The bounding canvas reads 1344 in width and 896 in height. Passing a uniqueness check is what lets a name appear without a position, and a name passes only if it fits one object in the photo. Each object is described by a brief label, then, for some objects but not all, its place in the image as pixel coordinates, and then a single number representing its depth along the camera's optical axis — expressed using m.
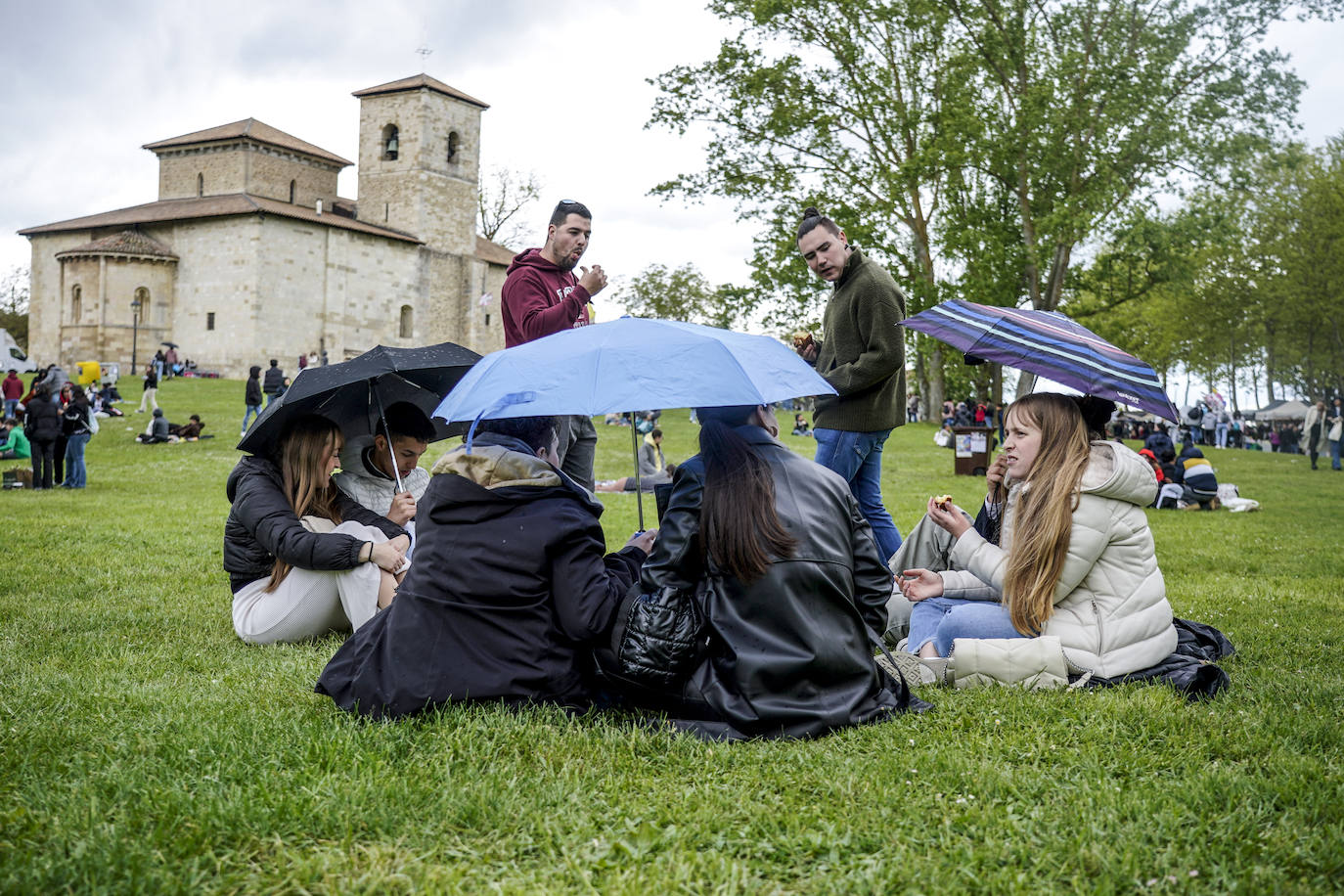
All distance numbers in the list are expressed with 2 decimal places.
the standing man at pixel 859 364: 5.74
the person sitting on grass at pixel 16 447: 19.77
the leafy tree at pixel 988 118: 24.58
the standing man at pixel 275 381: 29.53
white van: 48.84
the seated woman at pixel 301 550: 4.70
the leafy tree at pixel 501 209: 65.50
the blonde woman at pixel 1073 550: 3.94
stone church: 51.06
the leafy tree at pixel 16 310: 68.00
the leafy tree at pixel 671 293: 61.28
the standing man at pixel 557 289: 5.62
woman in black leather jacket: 3.36
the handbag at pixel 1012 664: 4.11
